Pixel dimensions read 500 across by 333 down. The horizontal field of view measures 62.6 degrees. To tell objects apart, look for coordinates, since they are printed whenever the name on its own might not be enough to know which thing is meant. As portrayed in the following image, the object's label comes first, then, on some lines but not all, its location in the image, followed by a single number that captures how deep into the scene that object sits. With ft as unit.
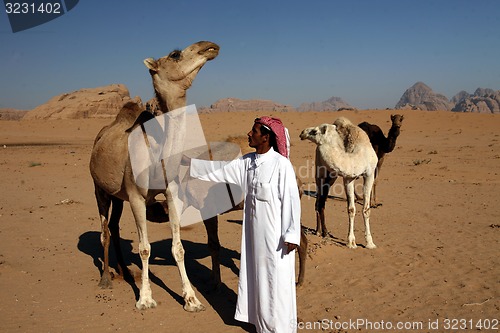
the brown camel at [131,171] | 13.55
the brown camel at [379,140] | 28.05
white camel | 22.72
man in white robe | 12.79
